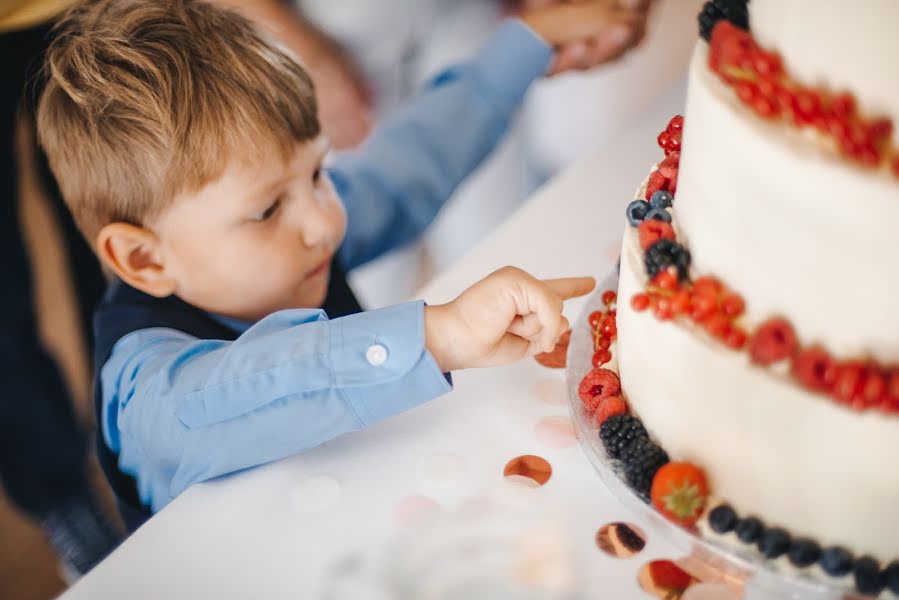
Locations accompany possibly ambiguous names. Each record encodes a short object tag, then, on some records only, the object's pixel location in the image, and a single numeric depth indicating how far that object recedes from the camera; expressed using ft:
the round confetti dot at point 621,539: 2.38
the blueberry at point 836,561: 2.11
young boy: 2.68
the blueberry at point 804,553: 2.13
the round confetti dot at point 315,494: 2.60
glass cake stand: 2.11
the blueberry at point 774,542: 2.15
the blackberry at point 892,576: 2.09
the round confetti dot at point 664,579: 2.27
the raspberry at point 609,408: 2.55
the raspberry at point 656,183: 2.61
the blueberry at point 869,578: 2.10
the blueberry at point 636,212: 2.45
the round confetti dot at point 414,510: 2.53
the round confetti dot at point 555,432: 2.75
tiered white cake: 1.77
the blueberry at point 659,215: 2.40
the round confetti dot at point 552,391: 2.92
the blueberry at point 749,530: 2.18
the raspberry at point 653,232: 2.30
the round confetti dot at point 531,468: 2.62
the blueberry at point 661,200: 2.48
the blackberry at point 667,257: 2.21
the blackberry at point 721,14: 2.13
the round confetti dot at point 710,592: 2.24
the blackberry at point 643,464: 2.36
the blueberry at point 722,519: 2.21
